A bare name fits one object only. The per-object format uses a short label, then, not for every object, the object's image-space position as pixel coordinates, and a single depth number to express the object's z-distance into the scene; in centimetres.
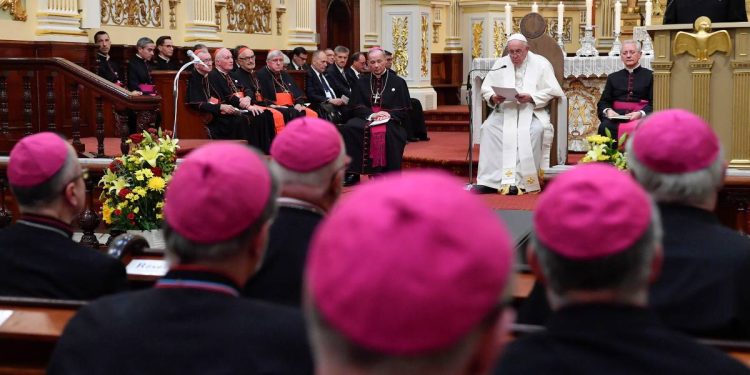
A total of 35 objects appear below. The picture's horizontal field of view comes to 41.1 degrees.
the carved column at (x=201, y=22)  1347
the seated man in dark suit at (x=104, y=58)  1120
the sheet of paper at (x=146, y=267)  359
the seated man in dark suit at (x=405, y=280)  106
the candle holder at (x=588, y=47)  1174
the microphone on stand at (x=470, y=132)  952
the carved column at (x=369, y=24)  1739
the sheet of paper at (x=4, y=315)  277
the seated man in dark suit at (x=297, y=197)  294
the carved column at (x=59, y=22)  1096
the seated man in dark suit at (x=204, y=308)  190
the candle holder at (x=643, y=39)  1238
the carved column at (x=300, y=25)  1577
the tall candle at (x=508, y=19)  1130
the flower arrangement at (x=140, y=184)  570
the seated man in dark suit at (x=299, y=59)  1395
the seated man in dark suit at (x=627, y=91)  1023
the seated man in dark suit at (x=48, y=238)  301
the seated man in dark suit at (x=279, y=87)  1148
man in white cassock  941
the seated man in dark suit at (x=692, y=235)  259
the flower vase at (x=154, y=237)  575
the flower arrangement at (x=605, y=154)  576
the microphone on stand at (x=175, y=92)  884
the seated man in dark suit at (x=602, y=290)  174
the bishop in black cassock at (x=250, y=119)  1054
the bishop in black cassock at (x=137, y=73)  1125
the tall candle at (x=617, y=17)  1145
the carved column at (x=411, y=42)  1655
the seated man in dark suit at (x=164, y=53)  1178
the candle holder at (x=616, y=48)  1205
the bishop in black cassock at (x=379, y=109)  1041
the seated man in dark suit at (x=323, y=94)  1232
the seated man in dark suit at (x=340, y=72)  1337
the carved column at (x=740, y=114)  738
